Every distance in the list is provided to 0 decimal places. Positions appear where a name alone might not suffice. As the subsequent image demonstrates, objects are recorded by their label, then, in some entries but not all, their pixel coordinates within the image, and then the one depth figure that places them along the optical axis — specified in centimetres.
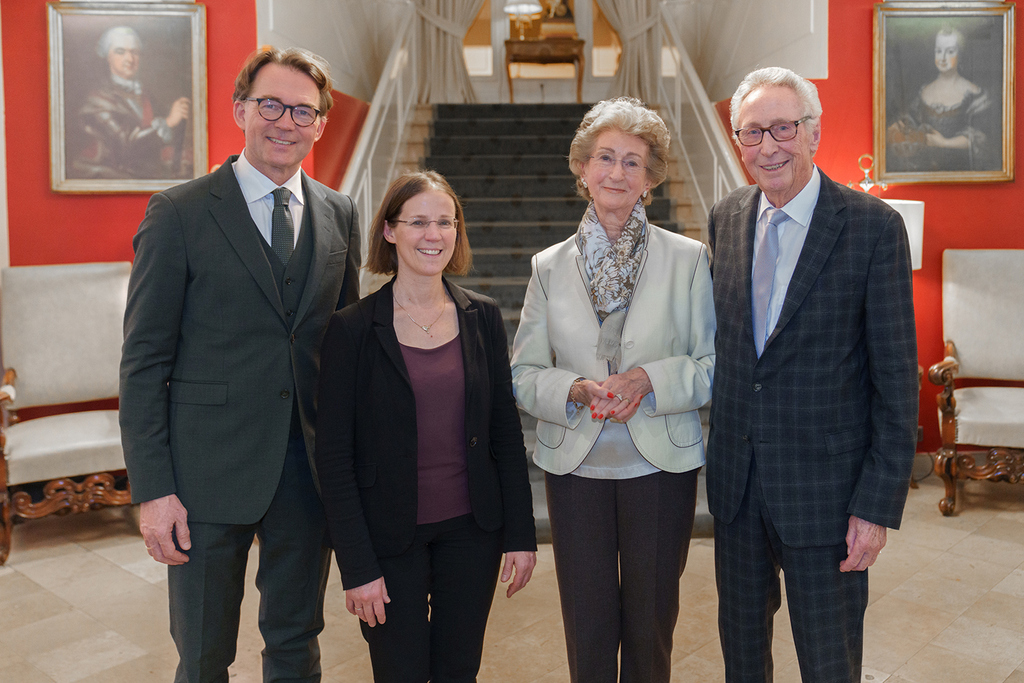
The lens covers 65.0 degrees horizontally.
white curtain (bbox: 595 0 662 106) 838
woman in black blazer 167
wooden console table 877
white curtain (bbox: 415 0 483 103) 839
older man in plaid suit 169
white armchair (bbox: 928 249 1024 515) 416
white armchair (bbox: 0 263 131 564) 378
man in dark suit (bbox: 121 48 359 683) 173
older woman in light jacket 186
